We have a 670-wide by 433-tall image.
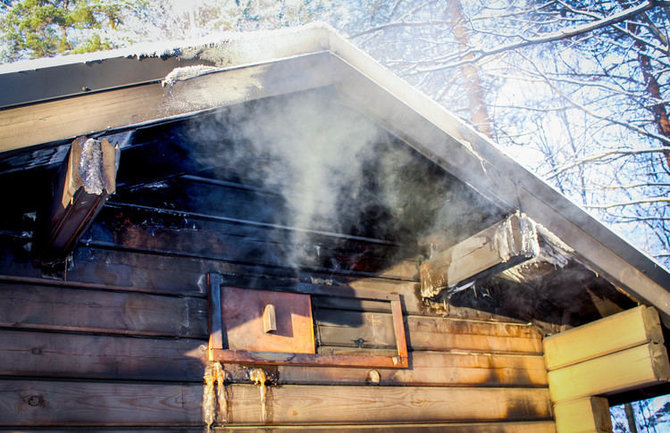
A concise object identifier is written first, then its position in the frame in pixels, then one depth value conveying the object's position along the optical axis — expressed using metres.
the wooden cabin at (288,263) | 2.45
